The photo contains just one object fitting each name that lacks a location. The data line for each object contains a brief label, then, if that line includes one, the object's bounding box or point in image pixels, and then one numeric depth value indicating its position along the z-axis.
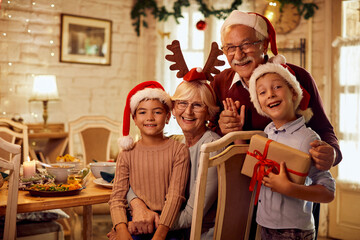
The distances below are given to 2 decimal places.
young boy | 1.46
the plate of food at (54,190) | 1.82
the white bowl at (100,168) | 2.20
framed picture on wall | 4.57
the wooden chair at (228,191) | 1.40
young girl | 1.71
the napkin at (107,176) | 2.07
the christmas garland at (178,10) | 4.16
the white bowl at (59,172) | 2.05
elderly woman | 1.65
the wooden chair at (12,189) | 1.67
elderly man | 1.79
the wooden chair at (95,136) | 3.43
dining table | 1.72
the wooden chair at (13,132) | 3.08
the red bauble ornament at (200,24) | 4.48
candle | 2.07
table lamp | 4.17
